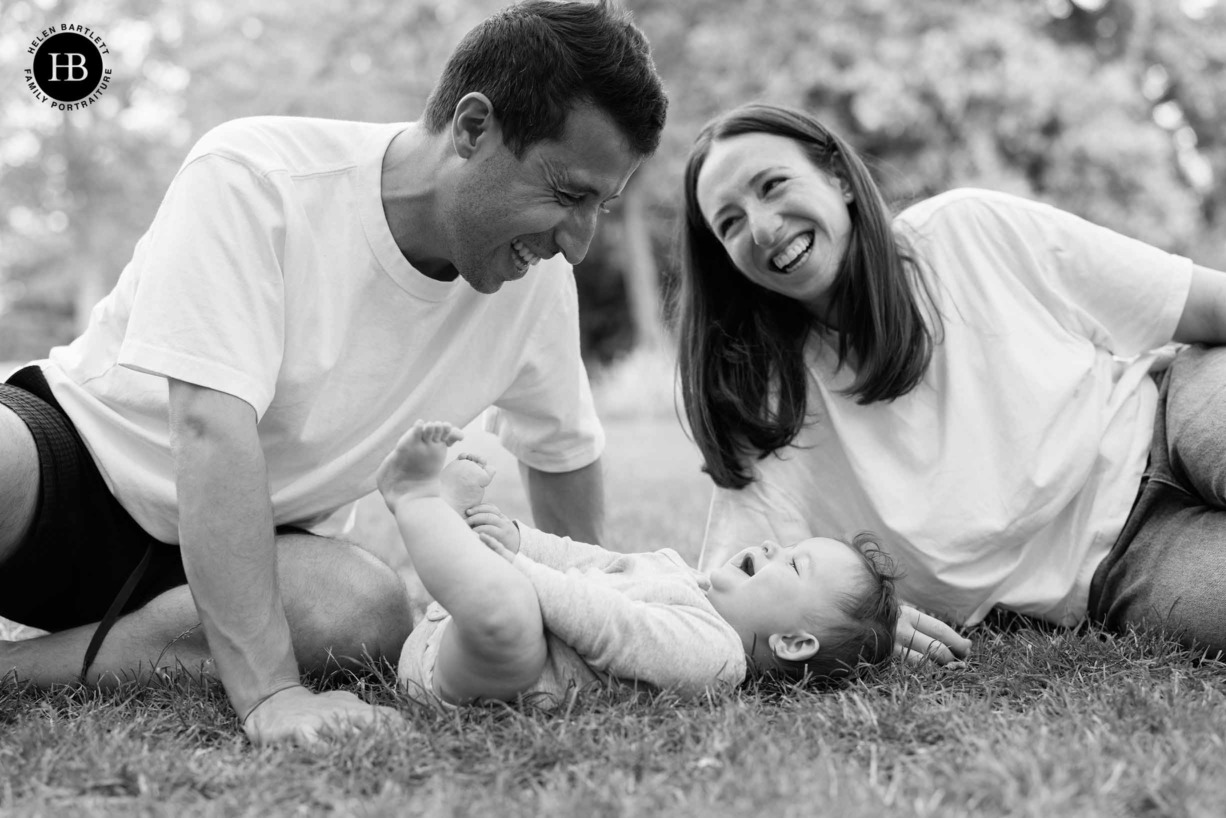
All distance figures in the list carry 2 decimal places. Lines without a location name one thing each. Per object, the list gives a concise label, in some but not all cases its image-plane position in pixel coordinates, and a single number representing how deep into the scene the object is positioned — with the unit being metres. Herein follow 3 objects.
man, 2.29
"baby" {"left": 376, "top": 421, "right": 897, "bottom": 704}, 2.21
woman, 3.05
